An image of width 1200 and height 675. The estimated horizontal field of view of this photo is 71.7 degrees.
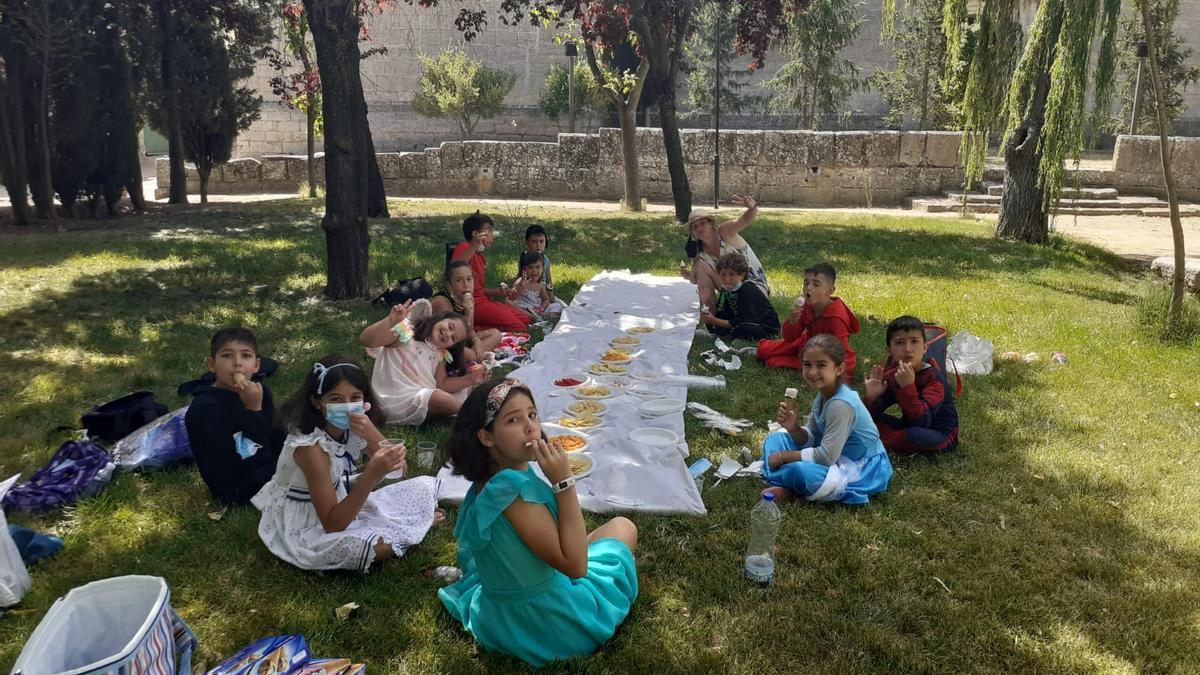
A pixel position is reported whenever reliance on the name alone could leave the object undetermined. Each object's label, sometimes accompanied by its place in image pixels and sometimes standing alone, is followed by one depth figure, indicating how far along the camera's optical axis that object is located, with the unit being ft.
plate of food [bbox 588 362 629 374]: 19.94
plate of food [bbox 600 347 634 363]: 21.03
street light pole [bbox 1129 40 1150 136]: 60.08
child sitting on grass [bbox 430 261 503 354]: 19.92
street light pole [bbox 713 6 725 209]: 54.84
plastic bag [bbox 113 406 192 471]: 14.25
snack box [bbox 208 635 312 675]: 8.55
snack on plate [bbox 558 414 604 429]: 16.44
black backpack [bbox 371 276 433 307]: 22.90
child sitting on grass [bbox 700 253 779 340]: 23.02
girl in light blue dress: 12.99
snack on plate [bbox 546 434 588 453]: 15.01
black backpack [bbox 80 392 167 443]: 15.48
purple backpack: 12.96
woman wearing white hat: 24.90
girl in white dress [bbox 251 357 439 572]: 10.80
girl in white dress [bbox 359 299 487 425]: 16.05
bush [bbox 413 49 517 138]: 84.84
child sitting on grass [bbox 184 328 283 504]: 12.44
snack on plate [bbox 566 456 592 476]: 13.92
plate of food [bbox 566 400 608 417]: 17.07
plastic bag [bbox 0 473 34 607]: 10.34
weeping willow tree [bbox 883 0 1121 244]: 26.27
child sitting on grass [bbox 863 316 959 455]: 14.64
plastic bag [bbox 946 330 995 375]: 19.81
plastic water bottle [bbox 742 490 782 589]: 11.03
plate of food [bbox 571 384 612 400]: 18.10
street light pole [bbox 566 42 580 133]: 71.43
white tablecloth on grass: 13.58
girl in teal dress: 8.82
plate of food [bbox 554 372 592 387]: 18.98
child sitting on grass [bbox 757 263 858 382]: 18.61
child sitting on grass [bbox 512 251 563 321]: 25.20
